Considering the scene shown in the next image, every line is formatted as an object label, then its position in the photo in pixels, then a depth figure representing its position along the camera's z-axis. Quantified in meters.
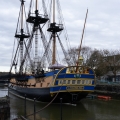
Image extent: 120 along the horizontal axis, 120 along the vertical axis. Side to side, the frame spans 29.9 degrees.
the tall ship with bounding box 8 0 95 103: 25.31
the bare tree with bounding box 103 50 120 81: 49.31
